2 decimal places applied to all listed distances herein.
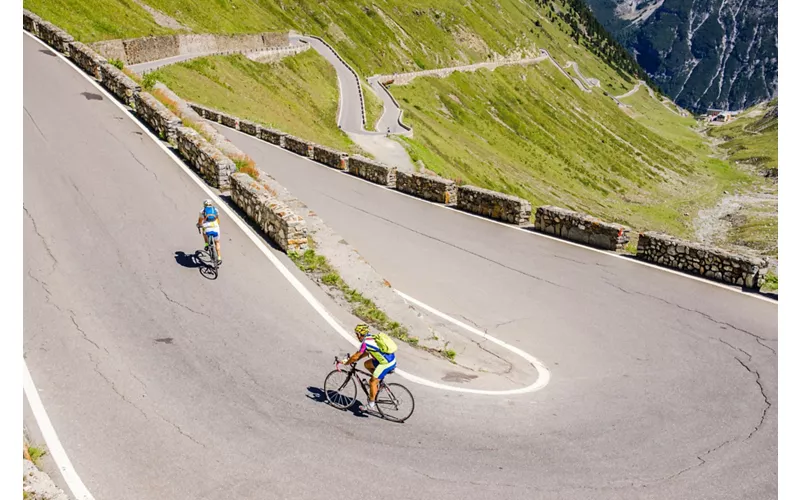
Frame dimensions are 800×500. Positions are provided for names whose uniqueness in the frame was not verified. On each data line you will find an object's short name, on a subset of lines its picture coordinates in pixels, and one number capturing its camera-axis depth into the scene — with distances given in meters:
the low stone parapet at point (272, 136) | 33.88
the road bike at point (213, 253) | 13.59
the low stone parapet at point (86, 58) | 29.58
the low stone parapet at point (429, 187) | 24.81
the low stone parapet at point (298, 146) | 32.12
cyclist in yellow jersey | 9.36
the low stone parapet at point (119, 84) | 26.20
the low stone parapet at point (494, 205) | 21.86
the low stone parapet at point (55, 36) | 32.69
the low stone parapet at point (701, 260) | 15.77
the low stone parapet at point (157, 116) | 22.42
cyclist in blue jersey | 13.65
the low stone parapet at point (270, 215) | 15.21
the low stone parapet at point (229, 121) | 35.47
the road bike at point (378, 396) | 9.53
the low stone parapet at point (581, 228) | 19.03
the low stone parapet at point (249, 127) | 34.88
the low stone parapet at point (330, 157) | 30.14
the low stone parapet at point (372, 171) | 27.75
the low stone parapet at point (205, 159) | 19.06
